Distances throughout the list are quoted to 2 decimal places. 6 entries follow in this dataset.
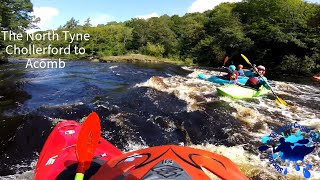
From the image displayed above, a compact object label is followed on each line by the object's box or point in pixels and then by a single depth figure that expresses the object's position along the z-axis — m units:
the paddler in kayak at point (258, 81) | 7.38
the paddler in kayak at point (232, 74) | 7.64
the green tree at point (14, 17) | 16.70
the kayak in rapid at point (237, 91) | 6.79
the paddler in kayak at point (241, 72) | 8.35
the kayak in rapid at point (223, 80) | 7.94
